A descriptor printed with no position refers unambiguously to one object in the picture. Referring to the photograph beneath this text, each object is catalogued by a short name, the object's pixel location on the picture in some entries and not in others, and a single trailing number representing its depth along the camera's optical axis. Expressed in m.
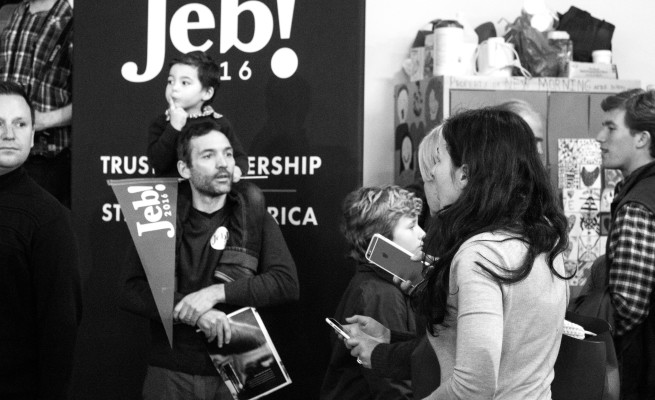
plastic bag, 4.72
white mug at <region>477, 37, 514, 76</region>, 4.62
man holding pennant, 3.13
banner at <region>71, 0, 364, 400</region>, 3.77
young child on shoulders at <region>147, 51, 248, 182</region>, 3.42
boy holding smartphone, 2.87
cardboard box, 4.71
